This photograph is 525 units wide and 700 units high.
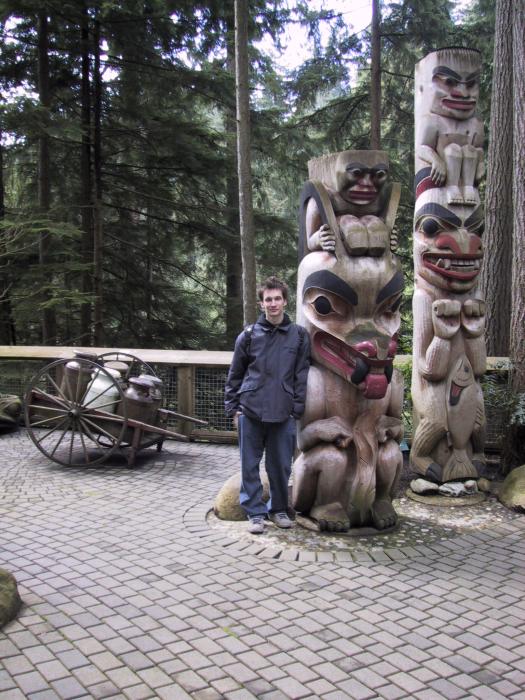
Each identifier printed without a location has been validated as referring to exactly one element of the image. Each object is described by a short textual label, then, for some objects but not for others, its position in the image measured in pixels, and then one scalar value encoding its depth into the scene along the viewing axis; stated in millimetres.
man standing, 4844
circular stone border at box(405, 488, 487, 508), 5848
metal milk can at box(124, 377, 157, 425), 7043
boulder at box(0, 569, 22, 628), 3318
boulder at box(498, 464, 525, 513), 5611
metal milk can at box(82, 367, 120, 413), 7008
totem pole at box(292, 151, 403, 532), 4762
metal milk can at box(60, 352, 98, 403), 7012
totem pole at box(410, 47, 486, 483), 6047
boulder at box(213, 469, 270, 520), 5215
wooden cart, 6887
